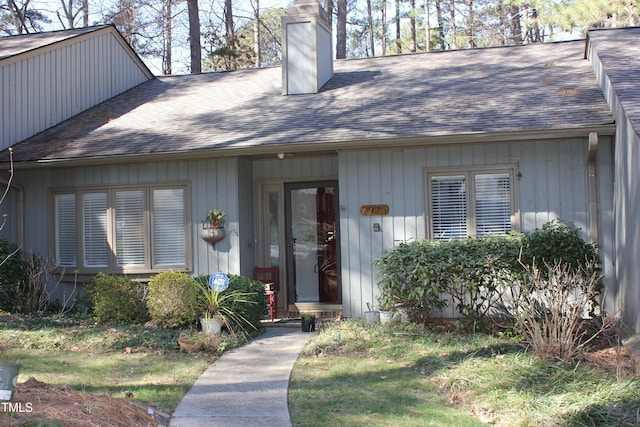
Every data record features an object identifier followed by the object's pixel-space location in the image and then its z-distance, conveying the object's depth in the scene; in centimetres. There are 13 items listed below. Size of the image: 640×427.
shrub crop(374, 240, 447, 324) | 799
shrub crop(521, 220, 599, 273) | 803
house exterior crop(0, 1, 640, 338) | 898
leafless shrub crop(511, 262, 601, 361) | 646
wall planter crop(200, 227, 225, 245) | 1005
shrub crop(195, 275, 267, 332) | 848
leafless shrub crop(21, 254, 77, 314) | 1014
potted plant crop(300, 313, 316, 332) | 913
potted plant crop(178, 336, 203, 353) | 772
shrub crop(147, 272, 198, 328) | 852
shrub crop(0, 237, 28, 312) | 989
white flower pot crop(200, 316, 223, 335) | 829
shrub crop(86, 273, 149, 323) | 929
